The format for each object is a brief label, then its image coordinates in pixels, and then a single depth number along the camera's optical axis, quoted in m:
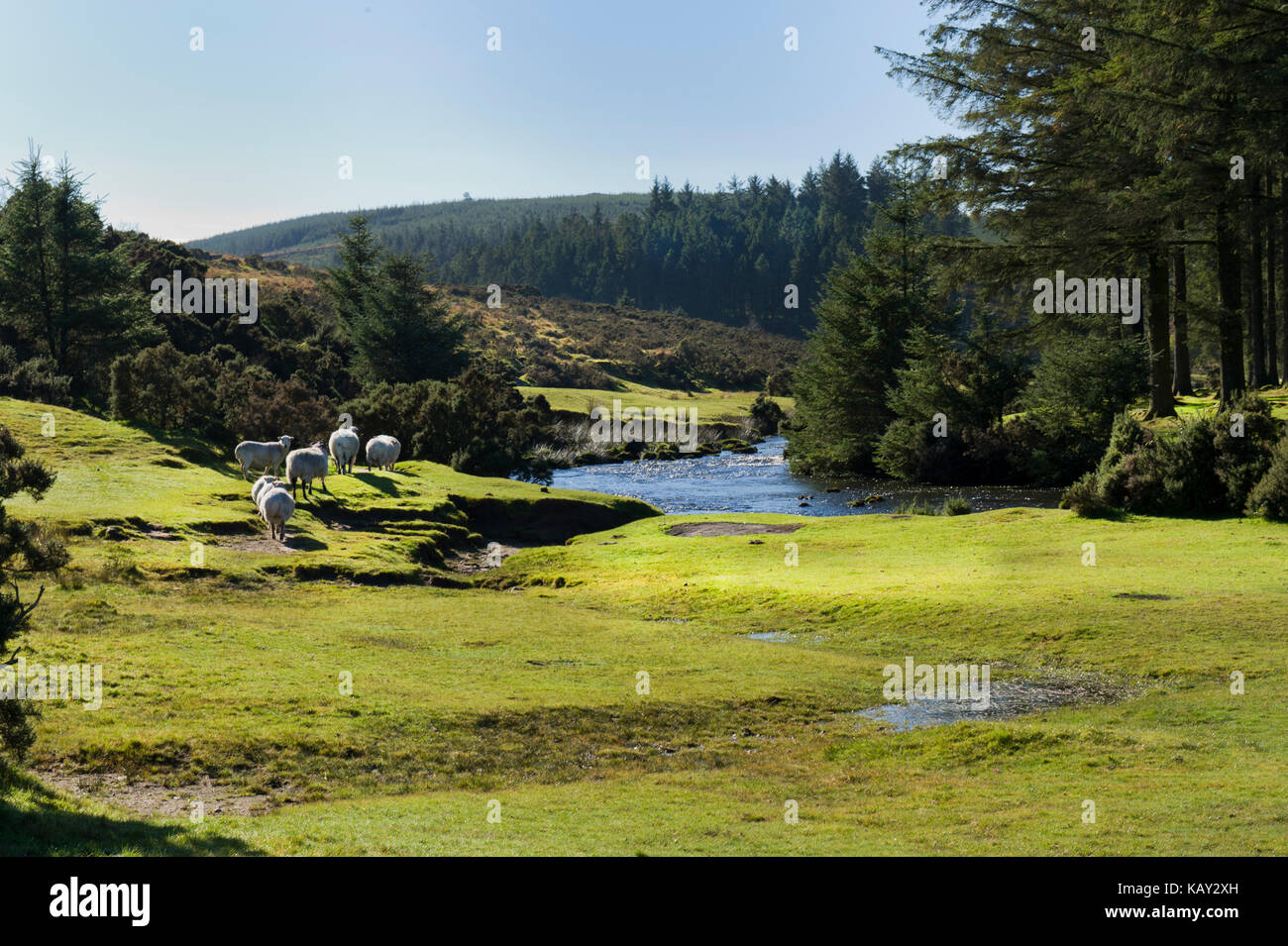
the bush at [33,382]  46.47
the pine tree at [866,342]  63.19
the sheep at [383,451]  45.09
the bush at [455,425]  54.78
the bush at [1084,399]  48.47
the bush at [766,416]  90.12
